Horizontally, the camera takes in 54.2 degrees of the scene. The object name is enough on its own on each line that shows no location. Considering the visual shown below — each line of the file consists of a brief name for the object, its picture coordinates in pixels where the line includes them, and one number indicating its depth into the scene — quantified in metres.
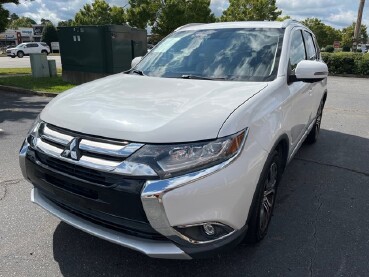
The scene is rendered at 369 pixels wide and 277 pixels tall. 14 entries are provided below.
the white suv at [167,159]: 2.15
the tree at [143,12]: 35.53
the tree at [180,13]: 34.28
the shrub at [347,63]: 17.72
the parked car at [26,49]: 40.53
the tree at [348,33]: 68.26
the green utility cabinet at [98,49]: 11.06
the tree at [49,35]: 56.16
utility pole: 24.08
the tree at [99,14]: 43.78
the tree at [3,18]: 14.91
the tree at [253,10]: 36.34
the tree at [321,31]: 59.31
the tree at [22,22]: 118.44
